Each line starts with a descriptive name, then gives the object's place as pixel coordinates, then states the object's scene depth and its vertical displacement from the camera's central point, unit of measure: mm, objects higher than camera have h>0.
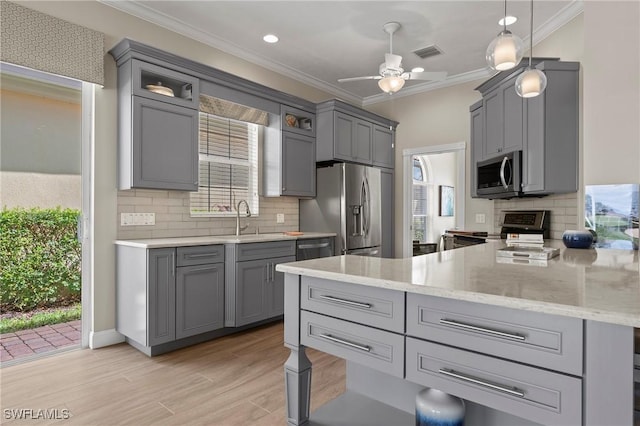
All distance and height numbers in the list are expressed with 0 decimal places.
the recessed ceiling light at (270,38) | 3904 +1860
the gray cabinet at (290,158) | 4363 +661
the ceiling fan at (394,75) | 3158 +1204
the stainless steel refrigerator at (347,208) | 4547 +53
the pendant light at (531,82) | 2332 +828
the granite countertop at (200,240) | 2959 -258
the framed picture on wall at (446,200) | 7913 +274
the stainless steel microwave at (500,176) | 3646 +382
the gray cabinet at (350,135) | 4695 +1042
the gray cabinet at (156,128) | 3100 +742
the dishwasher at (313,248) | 4113 -412
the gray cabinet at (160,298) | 2895 -696
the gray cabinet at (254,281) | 3426 -677
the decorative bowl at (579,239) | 2607 -187
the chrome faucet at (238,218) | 3990 -67
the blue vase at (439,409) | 1414 -763
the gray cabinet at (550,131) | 3346 +755
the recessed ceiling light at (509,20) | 3531 +1868
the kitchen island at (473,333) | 961 -386
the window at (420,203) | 7559 +196
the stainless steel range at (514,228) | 3914 -163
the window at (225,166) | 3967 +522
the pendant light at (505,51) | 2016 +890
